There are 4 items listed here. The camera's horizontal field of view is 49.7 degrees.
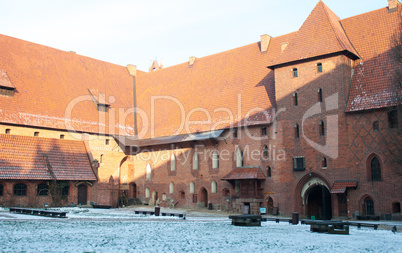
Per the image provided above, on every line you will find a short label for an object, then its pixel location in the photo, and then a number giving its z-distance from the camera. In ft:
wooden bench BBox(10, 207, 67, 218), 76.74
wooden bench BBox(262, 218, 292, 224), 80.37
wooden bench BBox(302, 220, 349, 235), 60.08
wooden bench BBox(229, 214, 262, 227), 70.33
